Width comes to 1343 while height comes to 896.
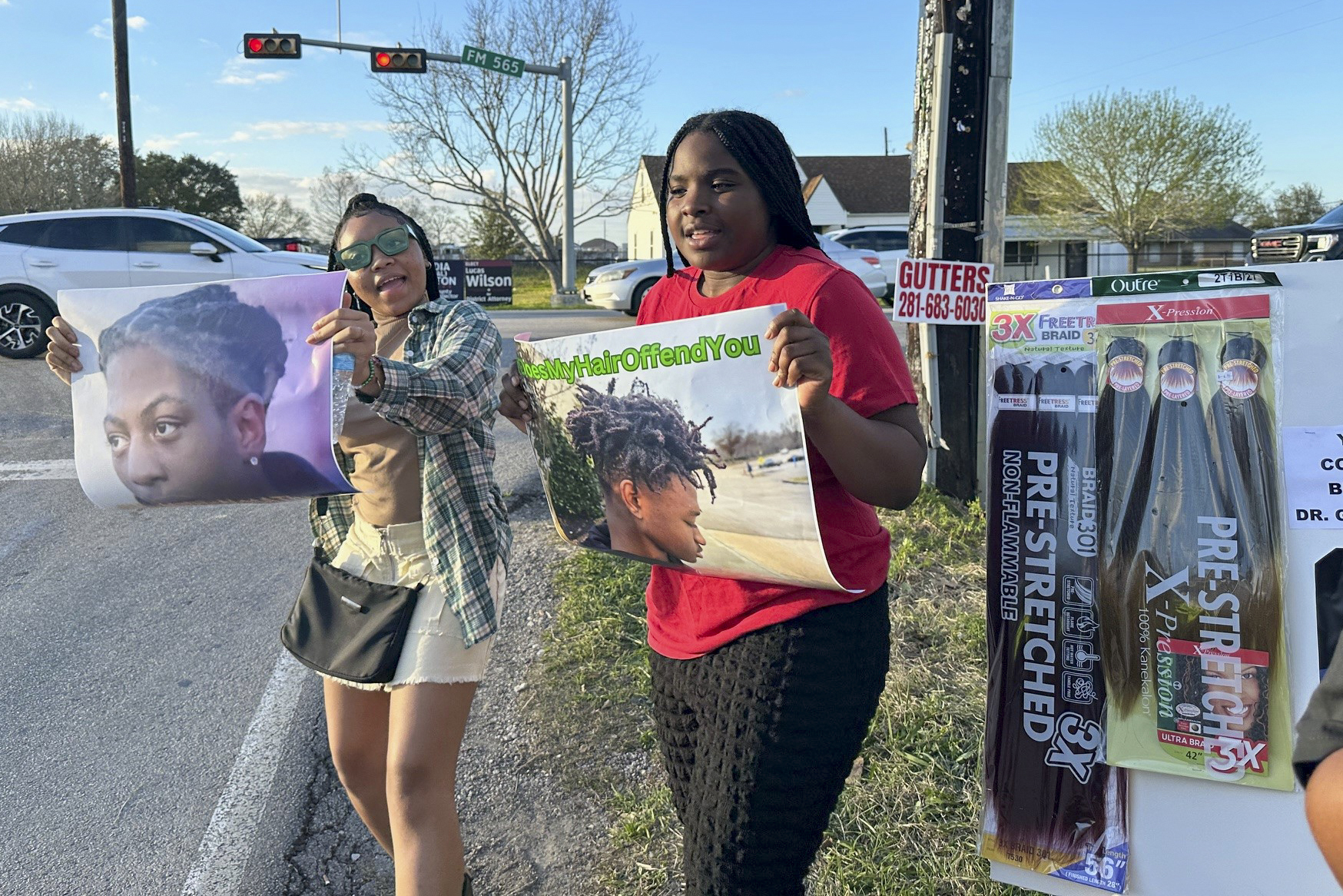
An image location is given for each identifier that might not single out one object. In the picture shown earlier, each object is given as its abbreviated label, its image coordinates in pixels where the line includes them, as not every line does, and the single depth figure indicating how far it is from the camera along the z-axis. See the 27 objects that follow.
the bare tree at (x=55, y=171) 42.12
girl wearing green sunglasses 2.32
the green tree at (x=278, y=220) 61.03
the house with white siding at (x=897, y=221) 41.56
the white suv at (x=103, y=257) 11.66
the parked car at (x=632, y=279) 17.19
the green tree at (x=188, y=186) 47.88
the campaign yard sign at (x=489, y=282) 22.20
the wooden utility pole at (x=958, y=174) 5.29
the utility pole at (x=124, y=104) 21.98
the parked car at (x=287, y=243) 18.69
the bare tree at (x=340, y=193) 50.53
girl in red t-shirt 1.72
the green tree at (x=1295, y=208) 58.41
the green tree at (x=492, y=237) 45.28
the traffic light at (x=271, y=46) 19.28
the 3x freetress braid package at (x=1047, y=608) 1.98
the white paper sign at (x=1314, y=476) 1.75
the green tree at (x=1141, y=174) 37.62
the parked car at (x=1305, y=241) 13.71
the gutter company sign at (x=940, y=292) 5.14
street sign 20.28
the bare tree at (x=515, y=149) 32.34
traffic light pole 23.41
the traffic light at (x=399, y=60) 20.36
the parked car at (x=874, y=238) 22.81
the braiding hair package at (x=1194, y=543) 1.80
